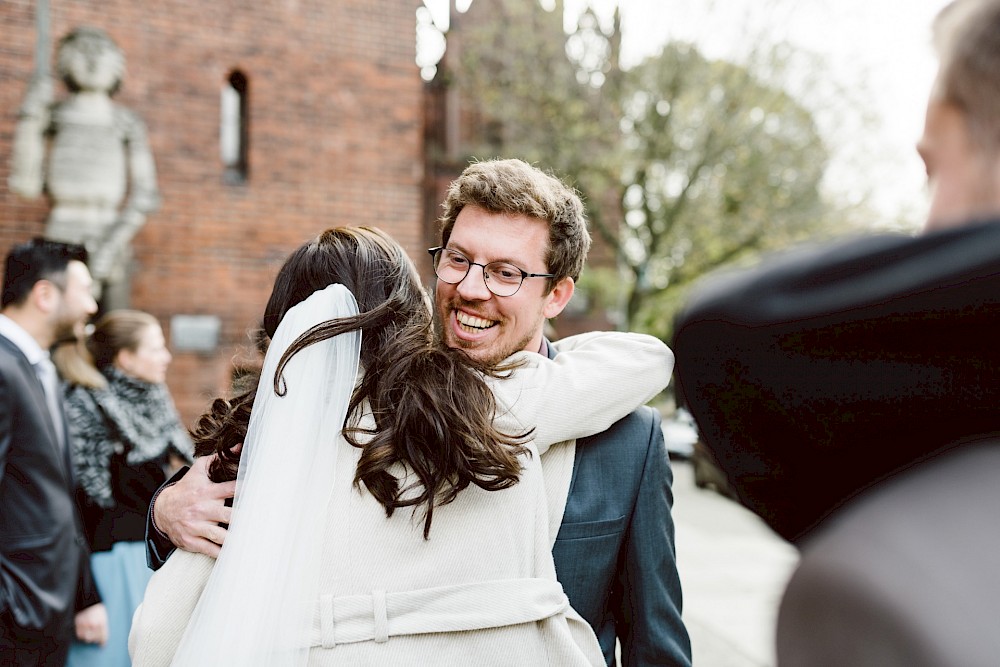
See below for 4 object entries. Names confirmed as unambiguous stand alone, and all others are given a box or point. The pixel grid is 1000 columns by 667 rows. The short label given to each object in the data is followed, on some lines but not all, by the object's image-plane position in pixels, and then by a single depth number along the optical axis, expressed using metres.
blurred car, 13.52
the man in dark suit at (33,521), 2.70
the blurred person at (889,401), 0.57
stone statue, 6.83
